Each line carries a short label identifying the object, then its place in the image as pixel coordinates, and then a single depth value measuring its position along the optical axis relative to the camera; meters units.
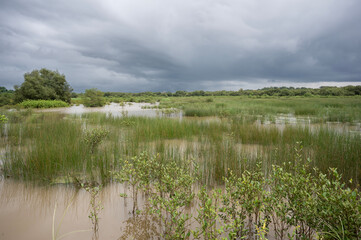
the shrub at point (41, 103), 22.94
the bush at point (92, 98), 30.72
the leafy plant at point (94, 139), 5.94
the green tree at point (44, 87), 24.81
